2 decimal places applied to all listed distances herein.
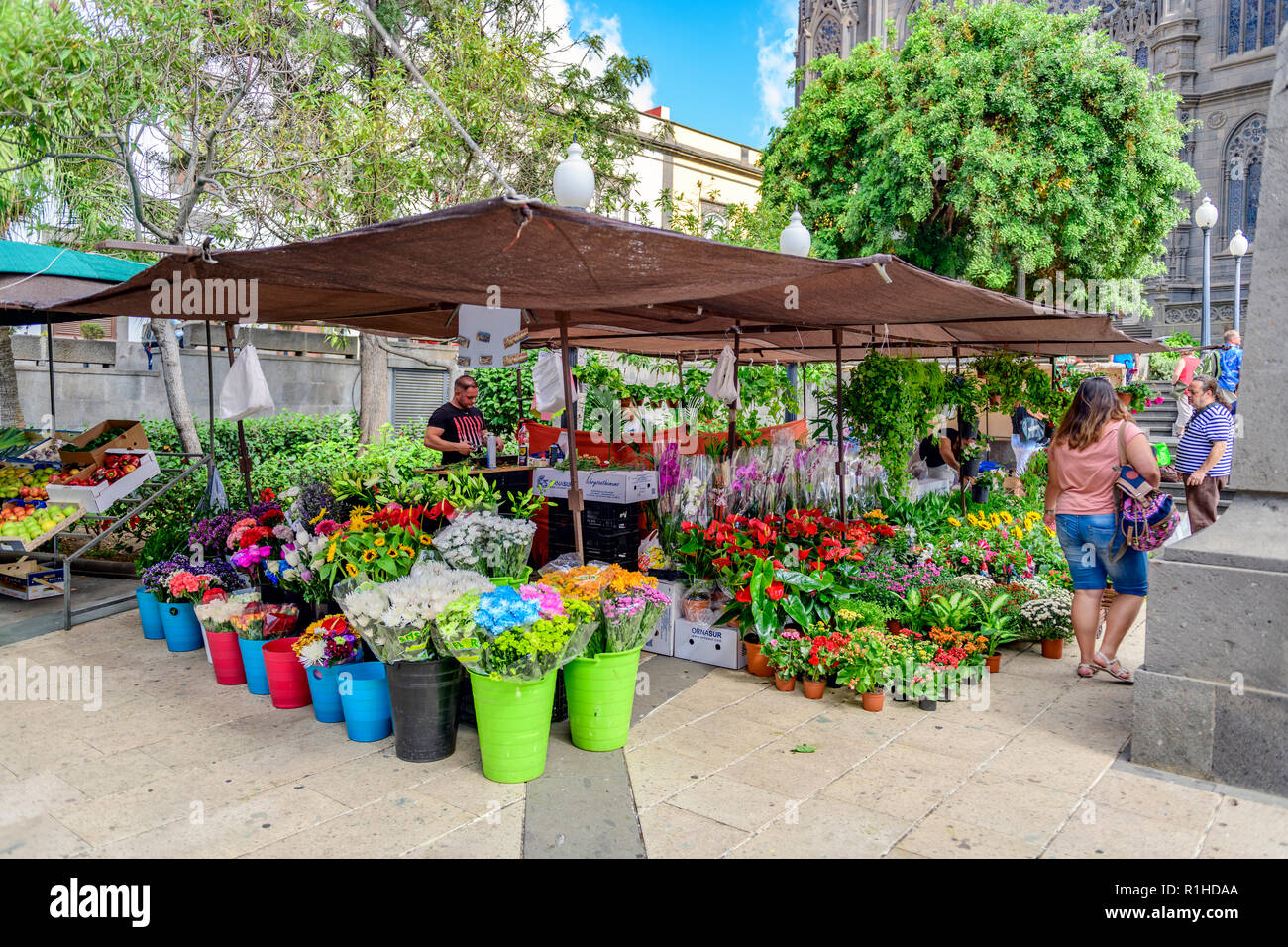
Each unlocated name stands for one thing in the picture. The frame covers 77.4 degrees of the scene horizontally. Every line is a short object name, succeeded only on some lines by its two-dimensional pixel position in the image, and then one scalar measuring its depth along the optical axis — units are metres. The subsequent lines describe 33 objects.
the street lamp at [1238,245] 16.79
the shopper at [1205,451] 7.42
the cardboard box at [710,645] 5.30
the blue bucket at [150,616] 5.76
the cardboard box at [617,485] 5.98
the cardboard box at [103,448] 6.70
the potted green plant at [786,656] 4.83
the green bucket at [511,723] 3.55
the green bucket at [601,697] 3.90
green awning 6.50
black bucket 3.75
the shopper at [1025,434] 11.12
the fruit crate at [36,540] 6.08
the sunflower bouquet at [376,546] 4.04
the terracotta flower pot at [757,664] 5.11
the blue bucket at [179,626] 5.46
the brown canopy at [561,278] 3.21
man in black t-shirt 7.08
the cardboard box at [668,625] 5.60
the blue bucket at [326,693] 4.18
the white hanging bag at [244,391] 5.45
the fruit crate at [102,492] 6.24
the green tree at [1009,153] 15.27
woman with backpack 4.79
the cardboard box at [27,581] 6.80
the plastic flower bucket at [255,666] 4.64
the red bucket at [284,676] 4.41
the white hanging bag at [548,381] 7.12
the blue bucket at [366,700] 4.05
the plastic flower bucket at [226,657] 4.78
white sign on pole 5.81
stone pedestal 3.57
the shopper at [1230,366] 10.61
